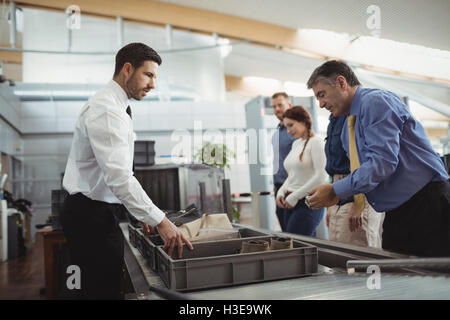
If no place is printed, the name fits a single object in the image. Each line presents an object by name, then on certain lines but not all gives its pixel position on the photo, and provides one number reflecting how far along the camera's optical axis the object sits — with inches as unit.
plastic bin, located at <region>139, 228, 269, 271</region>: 42.1
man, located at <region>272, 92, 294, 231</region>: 110.7
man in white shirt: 45.6
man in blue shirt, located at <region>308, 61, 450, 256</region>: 41.6
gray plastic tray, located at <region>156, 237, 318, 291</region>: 33.5
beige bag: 44.5
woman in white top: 85.6
